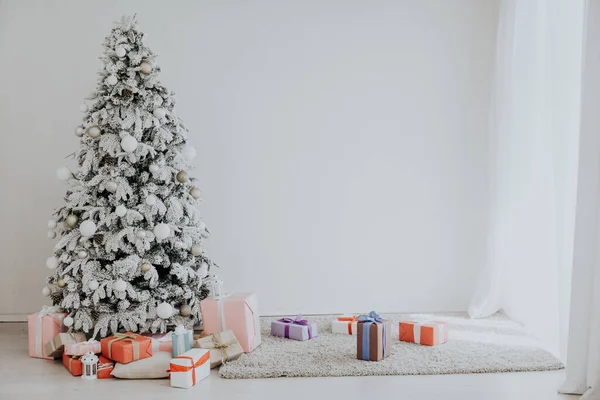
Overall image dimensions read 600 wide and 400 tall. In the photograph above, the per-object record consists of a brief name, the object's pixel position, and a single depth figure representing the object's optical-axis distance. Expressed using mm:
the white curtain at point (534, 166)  2873
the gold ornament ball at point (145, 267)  3146
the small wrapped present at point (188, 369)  2609
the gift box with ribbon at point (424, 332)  3145
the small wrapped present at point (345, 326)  3430
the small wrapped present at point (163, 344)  3008
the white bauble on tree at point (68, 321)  3109
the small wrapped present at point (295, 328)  3312
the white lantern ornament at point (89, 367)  2773
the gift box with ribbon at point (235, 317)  3074
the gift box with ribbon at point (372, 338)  2865
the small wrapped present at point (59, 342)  3006
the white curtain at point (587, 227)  2389
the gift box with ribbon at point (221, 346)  2885
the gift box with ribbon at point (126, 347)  2812
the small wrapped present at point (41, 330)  3121
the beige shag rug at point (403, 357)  2750
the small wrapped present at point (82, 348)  2906
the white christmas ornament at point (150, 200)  3168
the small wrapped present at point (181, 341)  2918
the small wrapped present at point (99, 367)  2791
